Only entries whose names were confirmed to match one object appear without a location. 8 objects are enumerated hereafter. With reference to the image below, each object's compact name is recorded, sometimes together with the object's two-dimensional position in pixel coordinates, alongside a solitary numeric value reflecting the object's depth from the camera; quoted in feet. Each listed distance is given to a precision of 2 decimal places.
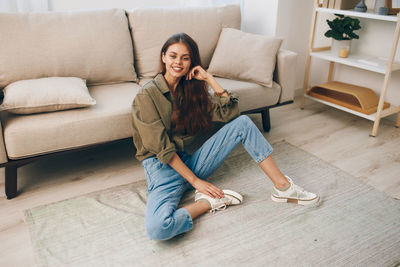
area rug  4.64
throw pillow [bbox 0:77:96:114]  5.53
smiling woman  5.07
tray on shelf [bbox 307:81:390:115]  8.39
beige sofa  5.60
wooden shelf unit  7.61
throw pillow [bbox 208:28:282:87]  7.41
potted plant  8.56
